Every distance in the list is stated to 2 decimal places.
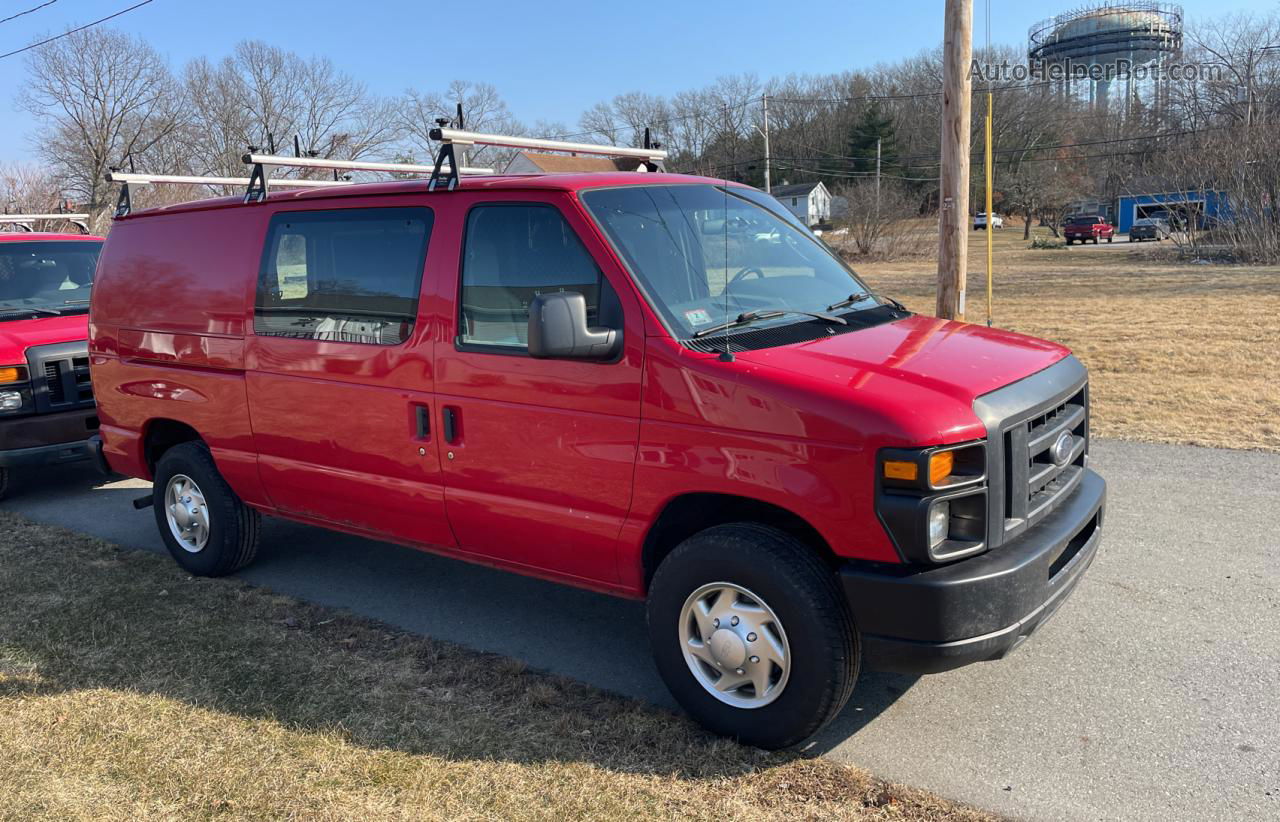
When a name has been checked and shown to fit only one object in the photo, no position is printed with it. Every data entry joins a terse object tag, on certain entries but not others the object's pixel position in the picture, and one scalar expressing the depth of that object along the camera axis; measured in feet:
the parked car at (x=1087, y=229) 174.91
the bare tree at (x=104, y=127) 148.66
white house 234.89
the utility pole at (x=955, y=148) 27.43
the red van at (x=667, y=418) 10.57
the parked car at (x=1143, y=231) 165.53
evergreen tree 242.17
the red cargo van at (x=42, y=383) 23.29
